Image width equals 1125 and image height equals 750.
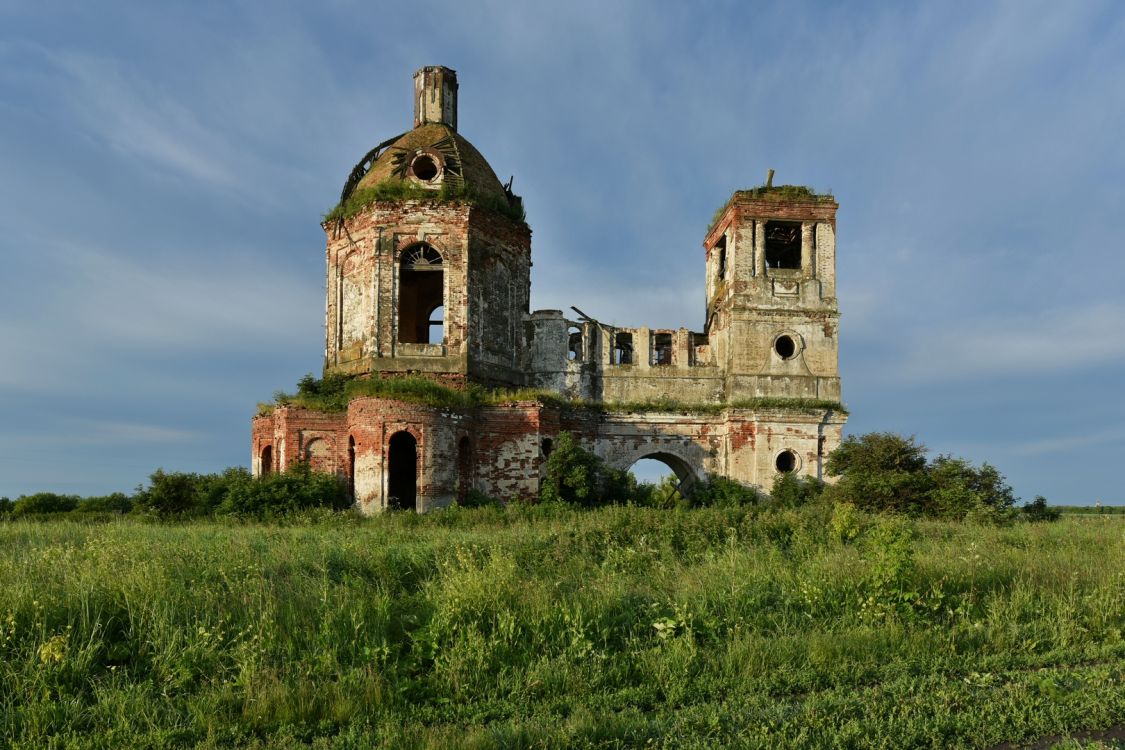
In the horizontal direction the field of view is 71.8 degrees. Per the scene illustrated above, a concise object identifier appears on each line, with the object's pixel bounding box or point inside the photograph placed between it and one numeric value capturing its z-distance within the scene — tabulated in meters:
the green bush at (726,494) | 22.05
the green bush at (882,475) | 19.75
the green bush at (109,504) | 23.44
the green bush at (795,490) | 21.89
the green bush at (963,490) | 18.94
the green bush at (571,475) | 20.02
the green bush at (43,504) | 22.77
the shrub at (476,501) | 19.69
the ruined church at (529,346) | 20.89
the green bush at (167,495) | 19.06
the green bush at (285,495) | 18.12
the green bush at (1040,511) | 20.70
